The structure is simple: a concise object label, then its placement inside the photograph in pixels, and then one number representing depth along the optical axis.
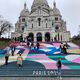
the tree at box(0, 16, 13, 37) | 32.05
